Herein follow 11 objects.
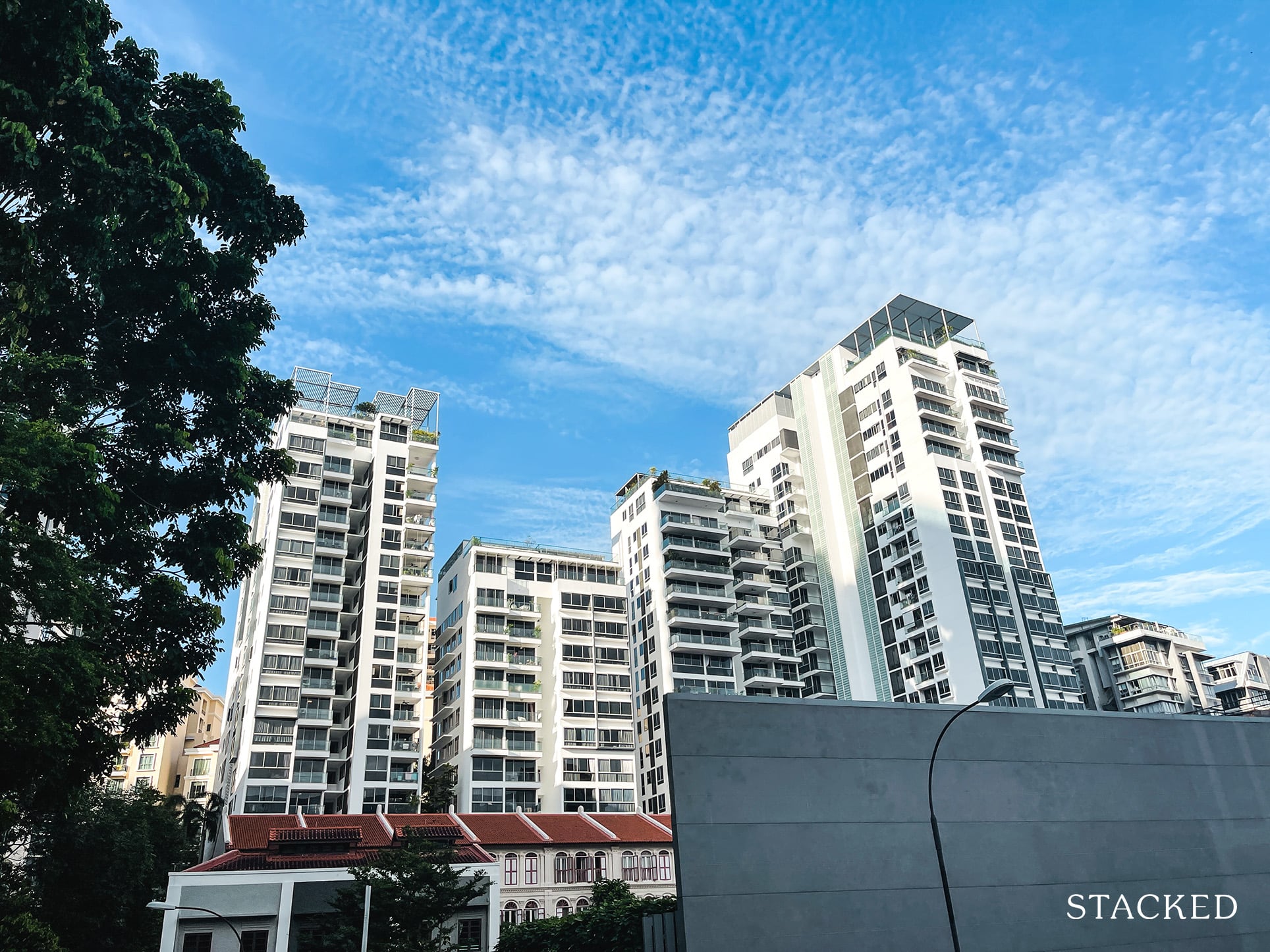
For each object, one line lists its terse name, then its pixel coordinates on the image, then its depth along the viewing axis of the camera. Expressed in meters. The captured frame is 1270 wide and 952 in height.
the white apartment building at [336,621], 71.44
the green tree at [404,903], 44.72
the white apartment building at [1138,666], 108.94
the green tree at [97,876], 52.31
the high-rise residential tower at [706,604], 88.44
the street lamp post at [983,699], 22.44
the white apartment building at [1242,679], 117.75
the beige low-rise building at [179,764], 118.25
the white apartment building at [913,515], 82.12
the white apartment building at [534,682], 76.62
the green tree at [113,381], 20.41
